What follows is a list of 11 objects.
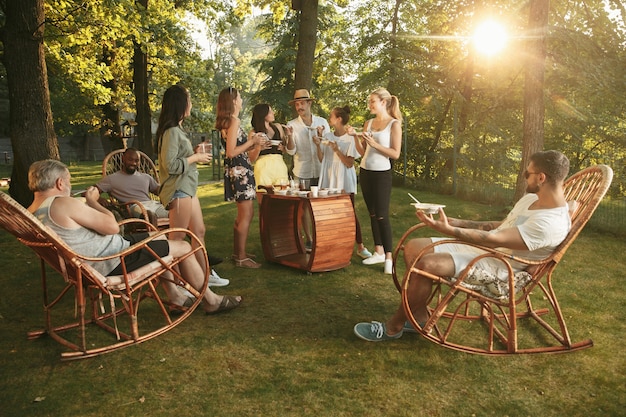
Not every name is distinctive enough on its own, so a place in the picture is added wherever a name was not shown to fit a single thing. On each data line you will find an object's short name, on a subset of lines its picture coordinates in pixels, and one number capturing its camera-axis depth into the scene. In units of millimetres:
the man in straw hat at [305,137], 5449
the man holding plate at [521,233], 2721
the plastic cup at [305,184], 5198
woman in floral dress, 4461
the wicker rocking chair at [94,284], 2645
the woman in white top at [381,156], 4809
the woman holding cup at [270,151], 5012
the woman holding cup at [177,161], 3926
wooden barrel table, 4648
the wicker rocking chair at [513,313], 2844
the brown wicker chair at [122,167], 4867
